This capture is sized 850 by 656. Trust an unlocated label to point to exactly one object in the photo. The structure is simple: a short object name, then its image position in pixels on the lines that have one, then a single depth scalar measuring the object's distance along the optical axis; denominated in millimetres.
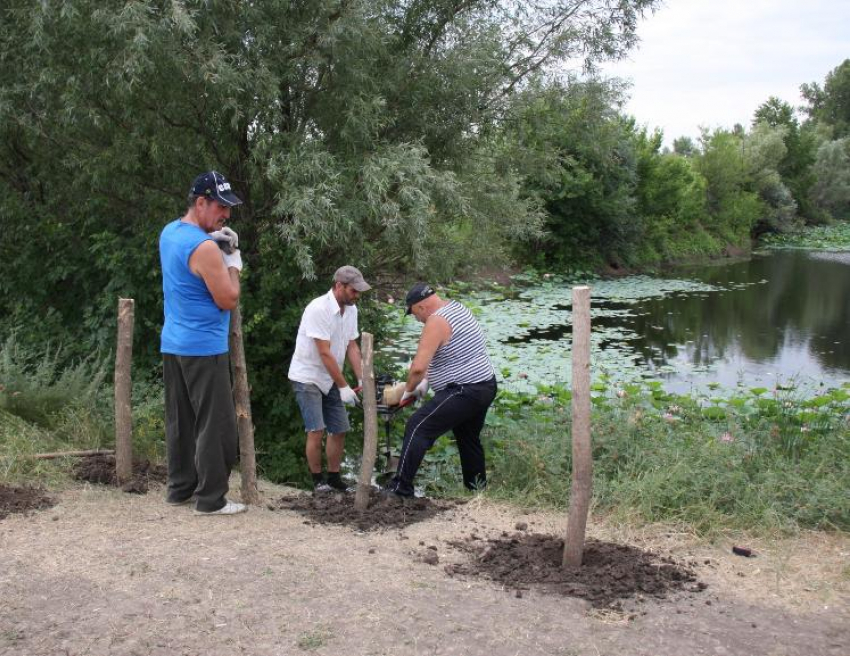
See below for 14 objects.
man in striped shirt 5797
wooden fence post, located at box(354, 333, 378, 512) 5328
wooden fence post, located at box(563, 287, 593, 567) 4270
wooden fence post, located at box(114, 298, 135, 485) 5641
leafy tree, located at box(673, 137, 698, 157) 65875
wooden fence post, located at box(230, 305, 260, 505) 5379
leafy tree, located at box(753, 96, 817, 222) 52406
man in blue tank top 4758
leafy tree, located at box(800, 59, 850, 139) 80938
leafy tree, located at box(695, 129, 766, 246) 39969
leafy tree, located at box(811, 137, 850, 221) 57188
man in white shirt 5965
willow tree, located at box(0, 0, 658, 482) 7445
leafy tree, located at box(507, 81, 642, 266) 25578
